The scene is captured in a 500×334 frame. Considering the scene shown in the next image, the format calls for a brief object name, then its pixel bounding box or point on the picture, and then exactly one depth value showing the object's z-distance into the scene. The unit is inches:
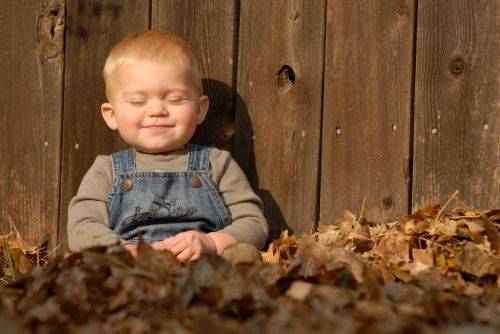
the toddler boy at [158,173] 263.6
